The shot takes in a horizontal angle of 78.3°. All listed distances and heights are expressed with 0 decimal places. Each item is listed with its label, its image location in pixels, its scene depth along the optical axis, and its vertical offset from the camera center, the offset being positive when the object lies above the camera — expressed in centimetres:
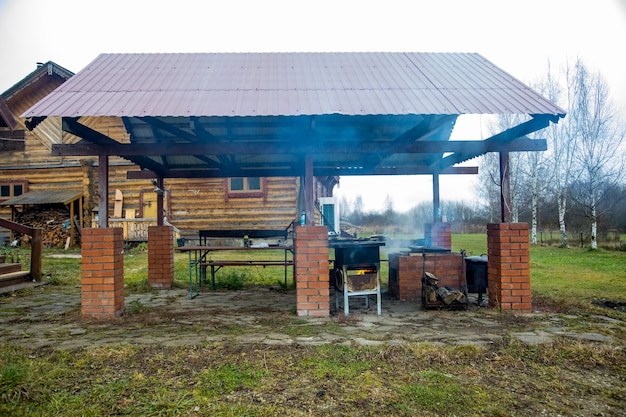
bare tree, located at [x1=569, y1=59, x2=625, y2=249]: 1962 +394
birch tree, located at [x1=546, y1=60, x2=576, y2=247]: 2127 +358
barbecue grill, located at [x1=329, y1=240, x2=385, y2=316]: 567 -77
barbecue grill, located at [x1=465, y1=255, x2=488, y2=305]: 650 -97
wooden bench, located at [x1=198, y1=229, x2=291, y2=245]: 870 -33
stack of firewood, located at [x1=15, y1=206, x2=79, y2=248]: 1775 +0
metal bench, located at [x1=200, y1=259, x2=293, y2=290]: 812 -95
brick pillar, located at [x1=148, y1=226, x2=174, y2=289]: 828 -80
